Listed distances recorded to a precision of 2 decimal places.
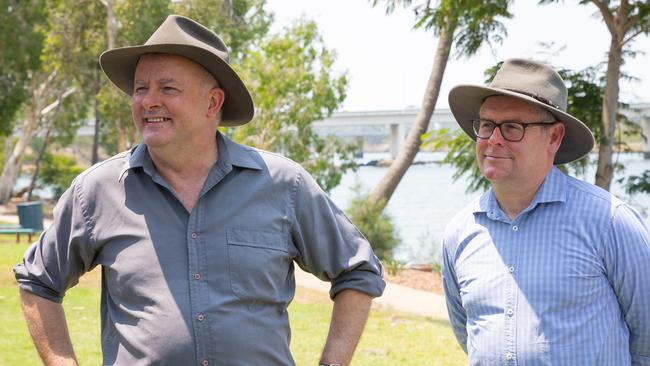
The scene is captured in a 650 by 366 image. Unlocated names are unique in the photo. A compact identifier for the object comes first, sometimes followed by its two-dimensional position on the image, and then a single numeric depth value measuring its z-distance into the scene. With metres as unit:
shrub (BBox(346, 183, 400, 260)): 17.94
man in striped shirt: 3.49
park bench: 20.69
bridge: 41.16
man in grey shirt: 3.26
